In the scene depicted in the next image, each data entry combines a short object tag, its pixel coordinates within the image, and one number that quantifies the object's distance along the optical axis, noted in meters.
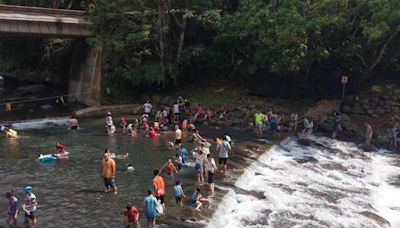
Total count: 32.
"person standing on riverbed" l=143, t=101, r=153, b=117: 41.12
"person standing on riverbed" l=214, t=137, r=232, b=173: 25.41
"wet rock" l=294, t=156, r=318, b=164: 31.66
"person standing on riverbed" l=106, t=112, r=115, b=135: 36.28
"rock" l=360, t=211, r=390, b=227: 22.09
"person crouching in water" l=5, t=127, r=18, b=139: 34.12
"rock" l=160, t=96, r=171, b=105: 44.22
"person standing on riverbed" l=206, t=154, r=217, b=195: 22.80
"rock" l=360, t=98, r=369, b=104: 41.34
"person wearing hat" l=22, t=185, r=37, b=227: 17.88
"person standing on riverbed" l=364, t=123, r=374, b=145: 36.66
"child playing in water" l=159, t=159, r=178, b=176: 24.03
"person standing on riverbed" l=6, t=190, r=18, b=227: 17.86
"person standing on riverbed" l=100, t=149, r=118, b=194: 21.48
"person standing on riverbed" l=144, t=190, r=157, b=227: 17.69
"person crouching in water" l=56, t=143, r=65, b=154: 28.70
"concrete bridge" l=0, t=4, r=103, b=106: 42.34
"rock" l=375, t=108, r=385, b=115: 40.00
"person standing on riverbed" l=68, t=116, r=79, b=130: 37.94
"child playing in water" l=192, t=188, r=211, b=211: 20.66
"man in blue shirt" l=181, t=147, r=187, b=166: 26.79
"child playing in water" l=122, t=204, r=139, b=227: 17.92
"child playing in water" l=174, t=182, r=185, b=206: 20.30
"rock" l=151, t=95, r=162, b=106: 44.70
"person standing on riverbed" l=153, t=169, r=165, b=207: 19.47
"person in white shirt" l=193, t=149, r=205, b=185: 23.08
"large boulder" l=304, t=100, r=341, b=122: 40.50
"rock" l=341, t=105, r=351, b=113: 41.28
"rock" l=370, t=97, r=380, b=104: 40.97
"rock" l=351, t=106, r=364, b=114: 40.84
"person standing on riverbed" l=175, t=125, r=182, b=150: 31.08
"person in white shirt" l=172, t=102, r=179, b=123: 40.19
